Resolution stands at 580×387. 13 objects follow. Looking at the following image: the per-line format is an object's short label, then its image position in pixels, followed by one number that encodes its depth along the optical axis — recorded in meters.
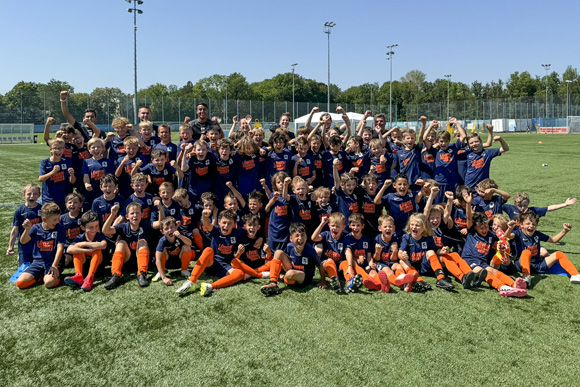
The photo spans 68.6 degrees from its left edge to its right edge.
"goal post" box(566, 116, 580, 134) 49.72
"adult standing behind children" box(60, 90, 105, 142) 6.82
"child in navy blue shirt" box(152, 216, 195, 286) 5.34
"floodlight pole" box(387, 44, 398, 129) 50.17
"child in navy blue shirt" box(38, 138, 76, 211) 6.17
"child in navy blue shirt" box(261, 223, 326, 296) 5.02
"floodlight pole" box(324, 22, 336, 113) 44.88
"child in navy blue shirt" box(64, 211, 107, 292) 5.13
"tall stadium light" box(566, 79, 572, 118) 61.13
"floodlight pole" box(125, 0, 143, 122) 28.75
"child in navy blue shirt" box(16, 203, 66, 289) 5.17
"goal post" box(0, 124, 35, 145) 36.47
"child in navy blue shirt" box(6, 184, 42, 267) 5.49
